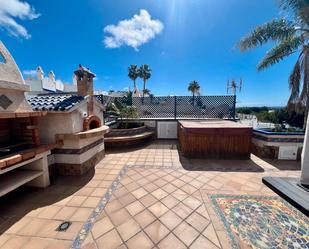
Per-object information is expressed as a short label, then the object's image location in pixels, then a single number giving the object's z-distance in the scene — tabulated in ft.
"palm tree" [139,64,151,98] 98.00
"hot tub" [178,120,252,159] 16.05
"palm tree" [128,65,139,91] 95.79
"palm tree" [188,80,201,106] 105.19
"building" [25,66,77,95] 45.70
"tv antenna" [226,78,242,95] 71.04
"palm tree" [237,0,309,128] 17.11
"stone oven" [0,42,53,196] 8.41
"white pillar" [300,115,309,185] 3.86
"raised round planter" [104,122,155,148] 20.38
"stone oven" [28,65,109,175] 12.00
